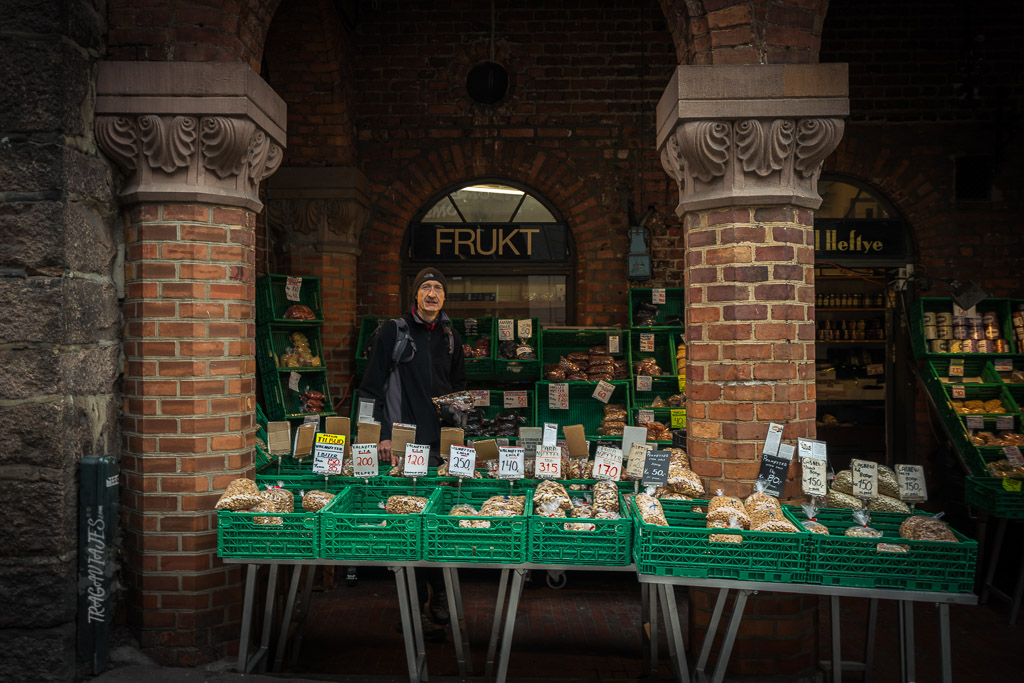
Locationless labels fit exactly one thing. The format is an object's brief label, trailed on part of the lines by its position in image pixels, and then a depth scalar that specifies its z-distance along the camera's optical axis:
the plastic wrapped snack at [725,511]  3.09
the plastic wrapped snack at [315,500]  3.50
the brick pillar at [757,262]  3.60
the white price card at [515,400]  6.49
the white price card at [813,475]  3.49
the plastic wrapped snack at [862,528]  3.01
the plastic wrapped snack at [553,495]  3.36
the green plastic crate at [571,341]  6.60
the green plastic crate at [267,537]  3.21
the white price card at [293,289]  6.04
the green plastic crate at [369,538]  3.19
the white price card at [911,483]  3.47
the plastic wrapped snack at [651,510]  3.09
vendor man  4.60
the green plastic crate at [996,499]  4.63
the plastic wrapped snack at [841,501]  3.50
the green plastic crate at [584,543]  3.13
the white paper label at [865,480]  3.47
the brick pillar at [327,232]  6.62
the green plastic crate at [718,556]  2.93
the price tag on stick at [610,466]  3.77
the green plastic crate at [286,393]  5.86
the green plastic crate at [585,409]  6.54
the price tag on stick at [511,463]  3.79
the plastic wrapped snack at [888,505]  3.44
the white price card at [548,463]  3.83
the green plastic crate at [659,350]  6.64
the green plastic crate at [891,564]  2.82
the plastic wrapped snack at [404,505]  3.45
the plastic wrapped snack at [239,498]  3.33
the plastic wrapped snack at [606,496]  3.46
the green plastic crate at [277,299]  5.86
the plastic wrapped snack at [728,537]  2.95
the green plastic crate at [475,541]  3.16
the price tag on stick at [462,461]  3.72
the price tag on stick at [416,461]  3.80
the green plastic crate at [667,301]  6.67
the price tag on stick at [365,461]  3.86
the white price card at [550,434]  3.86
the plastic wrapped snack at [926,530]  2.92
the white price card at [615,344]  6.54
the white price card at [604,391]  6.29
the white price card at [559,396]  6.32
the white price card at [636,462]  3.74
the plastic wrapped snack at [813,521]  3.08
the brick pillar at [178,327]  3.65
